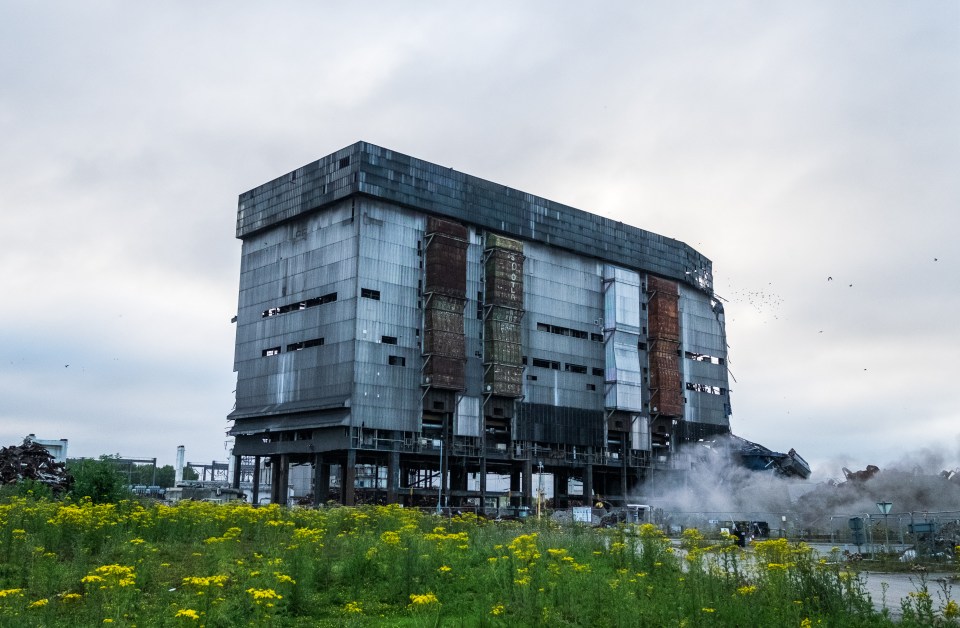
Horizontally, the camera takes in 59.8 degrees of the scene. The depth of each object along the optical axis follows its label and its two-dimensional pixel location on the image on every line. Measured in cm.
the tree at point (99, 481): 3847
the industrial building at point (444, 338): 8775
